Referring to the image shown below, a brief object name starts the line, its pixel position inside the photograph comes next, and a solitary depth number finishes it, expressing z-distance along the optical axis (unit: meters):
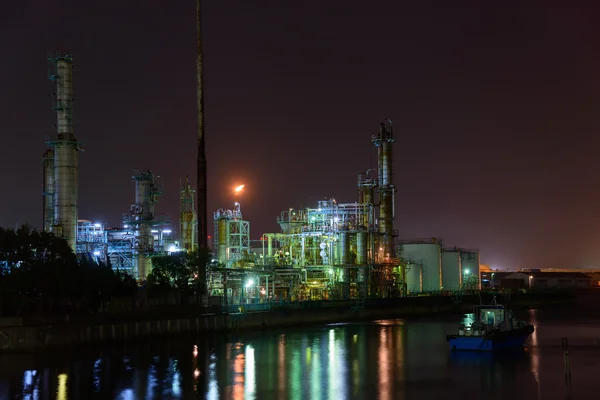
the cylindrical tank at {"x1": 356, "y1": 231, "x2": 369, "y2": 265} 97.62
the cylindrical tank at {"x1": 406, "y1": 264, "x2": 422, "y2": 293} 120.56
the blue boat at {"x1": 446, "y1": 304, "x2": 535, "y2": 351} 56.09
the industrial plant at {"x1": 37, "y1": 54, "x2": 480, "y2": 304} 91.56
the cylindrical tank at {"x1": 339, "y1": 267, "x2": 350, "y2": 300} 96.88
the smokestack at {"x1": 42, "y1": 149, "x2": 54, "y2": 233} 89.25
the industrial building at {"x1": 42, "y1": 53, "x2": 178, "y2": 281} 79.25
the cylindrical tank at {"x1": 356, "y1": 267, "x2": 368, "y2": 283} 97.56
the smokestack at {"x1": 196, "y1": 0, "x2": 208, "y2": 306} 78.19
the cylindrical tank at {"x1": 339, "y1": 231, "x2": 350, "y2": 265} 96.44
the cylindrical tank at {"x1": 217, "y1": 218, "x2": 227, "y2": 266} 100.06
